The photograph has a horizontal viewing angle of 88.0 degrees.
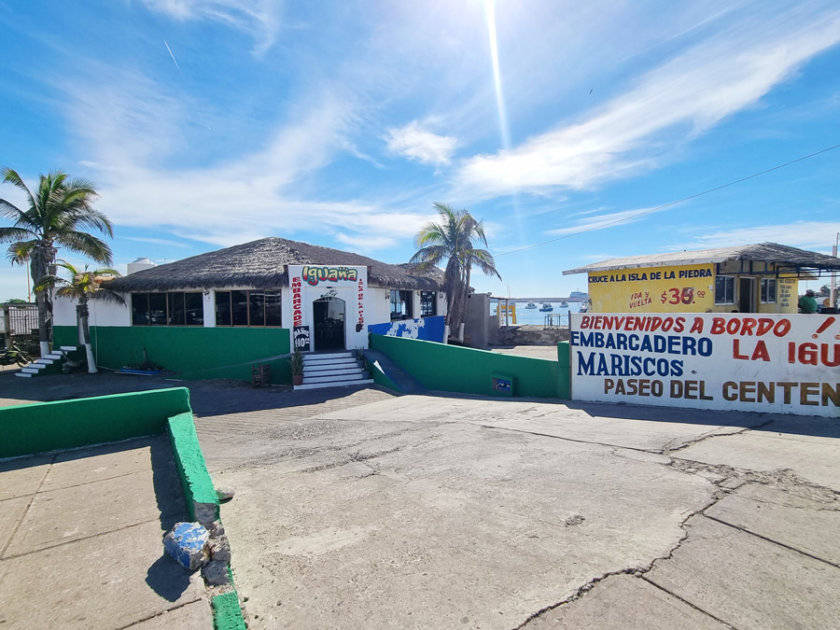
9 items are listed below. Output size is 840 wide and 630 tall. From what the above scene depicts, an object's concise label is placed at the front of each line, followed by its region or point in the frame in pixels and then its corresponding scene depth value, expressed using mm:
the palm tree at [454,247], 19594
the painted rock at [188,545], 3334
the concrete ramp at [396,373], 13875
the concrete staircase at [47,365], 19172
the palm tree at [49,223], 18812
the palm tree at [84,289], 18750
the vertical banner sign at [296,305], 16266
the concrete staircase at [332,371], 14805
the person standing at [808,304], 17219
